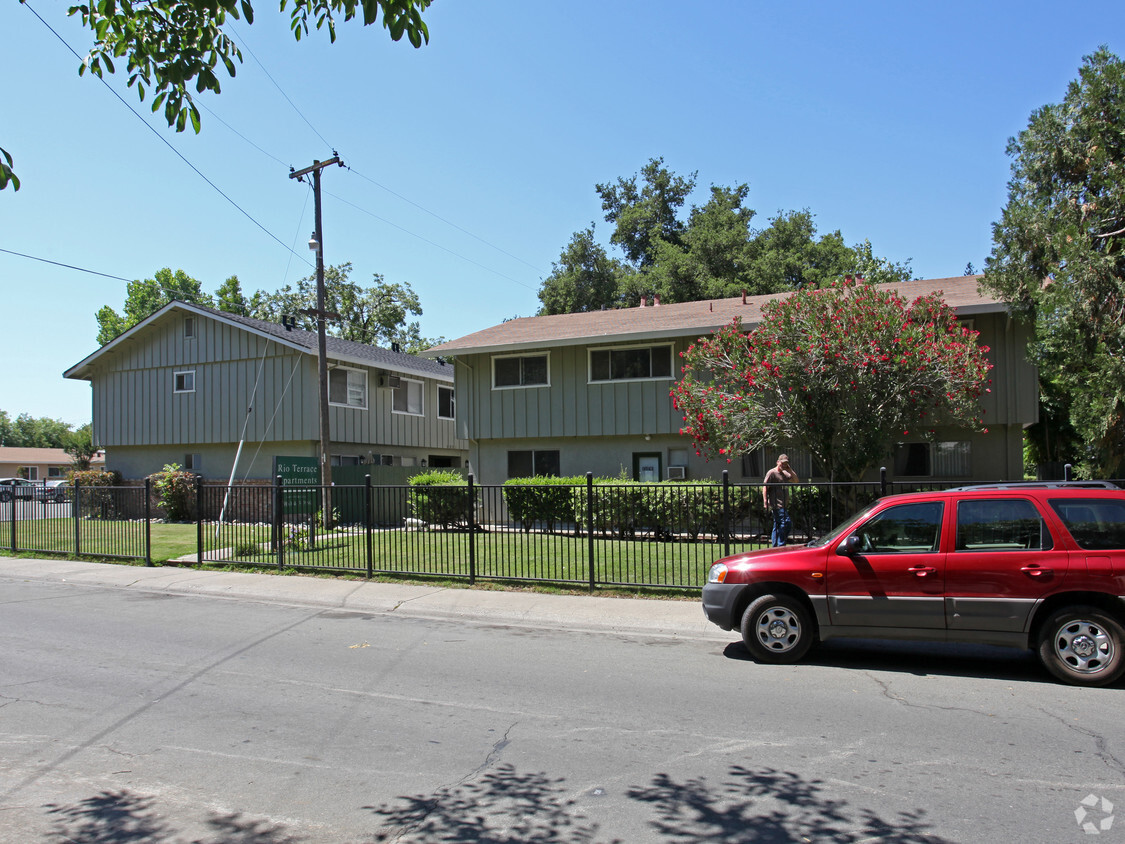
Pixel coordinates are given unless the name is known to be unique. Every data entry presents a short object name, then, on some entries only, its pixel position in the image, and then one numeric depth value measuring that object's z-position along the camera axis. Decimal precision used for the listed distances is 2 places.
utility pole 17.88
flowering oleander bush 14.21
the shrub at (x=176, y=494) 24.50
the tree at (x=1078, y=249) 16.02
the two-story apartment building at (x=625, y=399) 18.02
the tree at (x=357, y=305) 53.03
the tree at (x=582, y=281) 43.66
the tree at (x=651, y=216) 47.66
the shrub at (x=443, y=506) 12.98
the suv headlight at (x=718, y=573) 7.99
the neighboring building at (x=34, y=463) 60.45
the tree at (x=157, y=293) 56.75
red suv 6.83
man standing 10.82
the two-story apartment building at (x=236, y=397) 24.97
